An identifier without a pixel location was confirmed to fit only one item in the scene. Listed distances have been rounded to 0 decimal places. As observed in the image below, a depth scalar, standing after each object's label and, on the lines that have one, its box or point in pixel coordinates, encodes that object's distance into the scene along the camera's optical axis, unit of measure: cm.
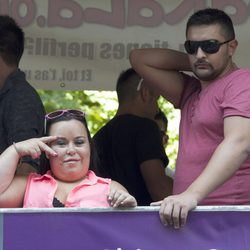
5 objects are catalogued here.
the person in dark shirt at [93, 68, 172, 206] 1093
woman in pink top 819
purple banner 755
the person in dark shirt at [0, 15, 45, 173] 957
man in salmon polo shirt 821
